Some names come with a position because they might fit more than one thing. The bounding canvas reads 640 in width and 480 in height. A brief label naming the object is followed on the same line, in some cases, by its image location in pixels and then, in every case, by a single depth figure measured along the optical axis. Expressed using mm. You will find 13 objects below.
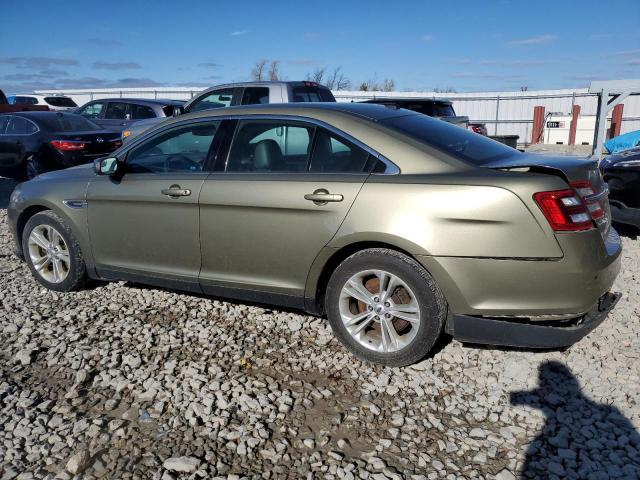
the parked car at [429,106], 12008
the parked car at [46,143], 10664
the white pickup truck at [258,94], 9594
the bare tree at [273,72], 48794
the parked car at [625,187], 6211
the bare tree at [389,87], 53675
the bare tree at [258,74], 48781
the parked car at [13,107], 18675
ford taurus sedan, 3066
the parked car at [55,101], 27303
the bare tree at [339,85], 52125
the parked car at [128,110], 13203
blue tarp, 18047
